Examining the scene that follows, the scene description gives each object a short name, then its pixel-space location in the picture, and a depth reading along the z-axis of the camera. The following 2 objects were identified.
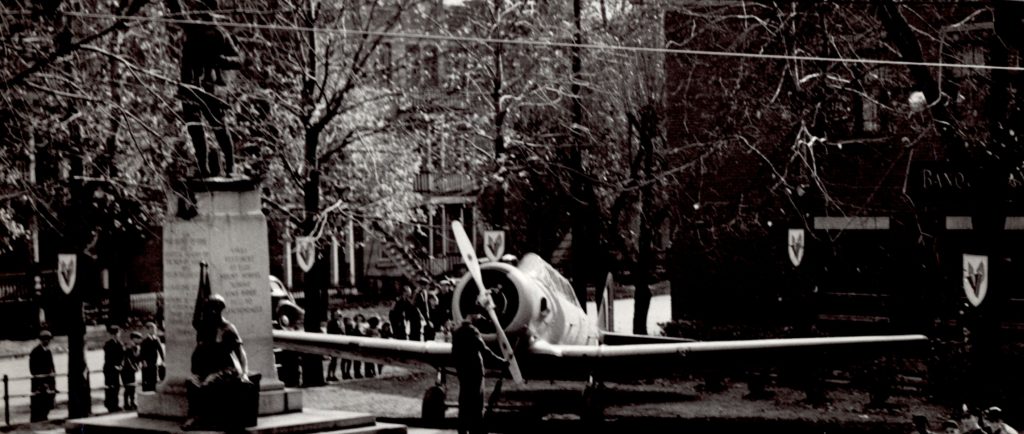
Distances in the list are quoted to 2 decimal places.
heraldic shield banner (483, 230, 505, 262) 34.22
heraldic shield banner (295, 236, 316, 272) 30.97
